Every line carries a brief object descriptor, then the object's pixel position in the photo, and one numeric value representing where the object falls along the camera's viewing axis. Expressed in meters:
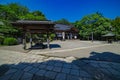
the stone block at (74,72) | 2.80
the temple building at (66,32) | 17.01
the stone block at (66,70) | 2.93
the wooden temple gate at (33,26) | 6.07
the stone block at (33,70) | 2.89
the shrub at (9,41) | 8.63
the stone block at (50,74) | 2.60
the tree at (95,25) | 15.50
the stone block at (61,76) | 2.57
